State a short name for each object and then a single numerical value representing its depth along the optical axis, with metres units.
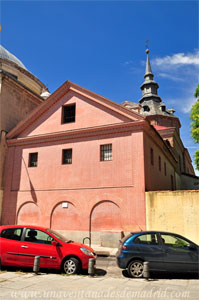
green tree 17.81
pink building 14.68
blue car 8.33
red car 8.55
